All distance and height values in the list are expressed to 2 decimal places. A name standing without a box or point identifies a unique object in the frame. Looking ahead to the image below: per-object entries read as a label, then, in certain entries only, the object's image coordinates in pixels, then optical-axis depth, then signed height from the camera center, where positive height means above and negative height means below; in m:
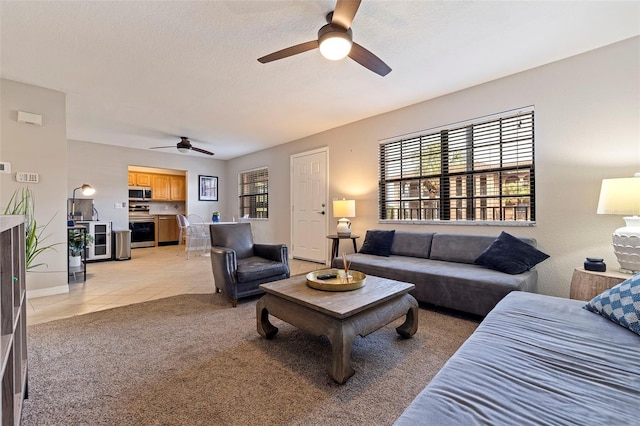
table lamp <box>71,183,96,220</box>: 5.10 +0.39
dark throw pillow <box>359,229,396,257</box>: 3.68 -0.43
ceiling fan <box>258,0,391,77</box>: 1.85 +1.26
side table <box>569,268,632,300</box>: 2.04 -0.55
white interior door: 5.20 +0.13
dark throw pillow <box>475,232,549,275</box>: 2.62 -0.44
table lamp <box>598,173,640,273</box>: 2.05 -0.01
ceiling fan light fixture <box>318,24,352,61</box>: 2.00 +1.24
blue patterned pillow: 1.27 -0.47
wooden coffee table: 1.60 -0.66
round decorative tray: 1.96 -0.52
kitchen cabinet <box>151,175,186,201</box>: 7.74 +0.71
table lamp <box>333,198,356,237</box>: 4.21 +0.00
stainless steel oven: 7.34 -0.35
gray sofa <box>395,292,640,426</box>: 0.78 -0.57
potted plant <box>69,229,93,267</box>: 4.16 -0.49
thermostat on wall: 3.09 +0.52
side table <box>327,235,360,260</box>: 4.16 -0.50
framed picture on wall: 7.54 +0.67
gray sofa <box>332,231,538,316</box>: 2.44 -0.60
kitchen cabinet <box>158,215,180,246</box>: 7.81 -0.50
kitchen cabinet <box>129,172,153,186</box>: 7.46 +0.92
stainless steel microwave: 7.24 +0.52
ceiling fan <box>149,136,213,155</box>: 5.41 +1.31
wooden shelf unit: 0.92 -0.40
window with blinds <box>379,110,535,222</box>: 3.08 +0.47
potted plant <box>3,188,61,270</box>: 3.08 +0.05
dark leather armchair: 2.88 -0.57
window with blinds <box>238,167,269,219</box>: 6.73 +0.48
